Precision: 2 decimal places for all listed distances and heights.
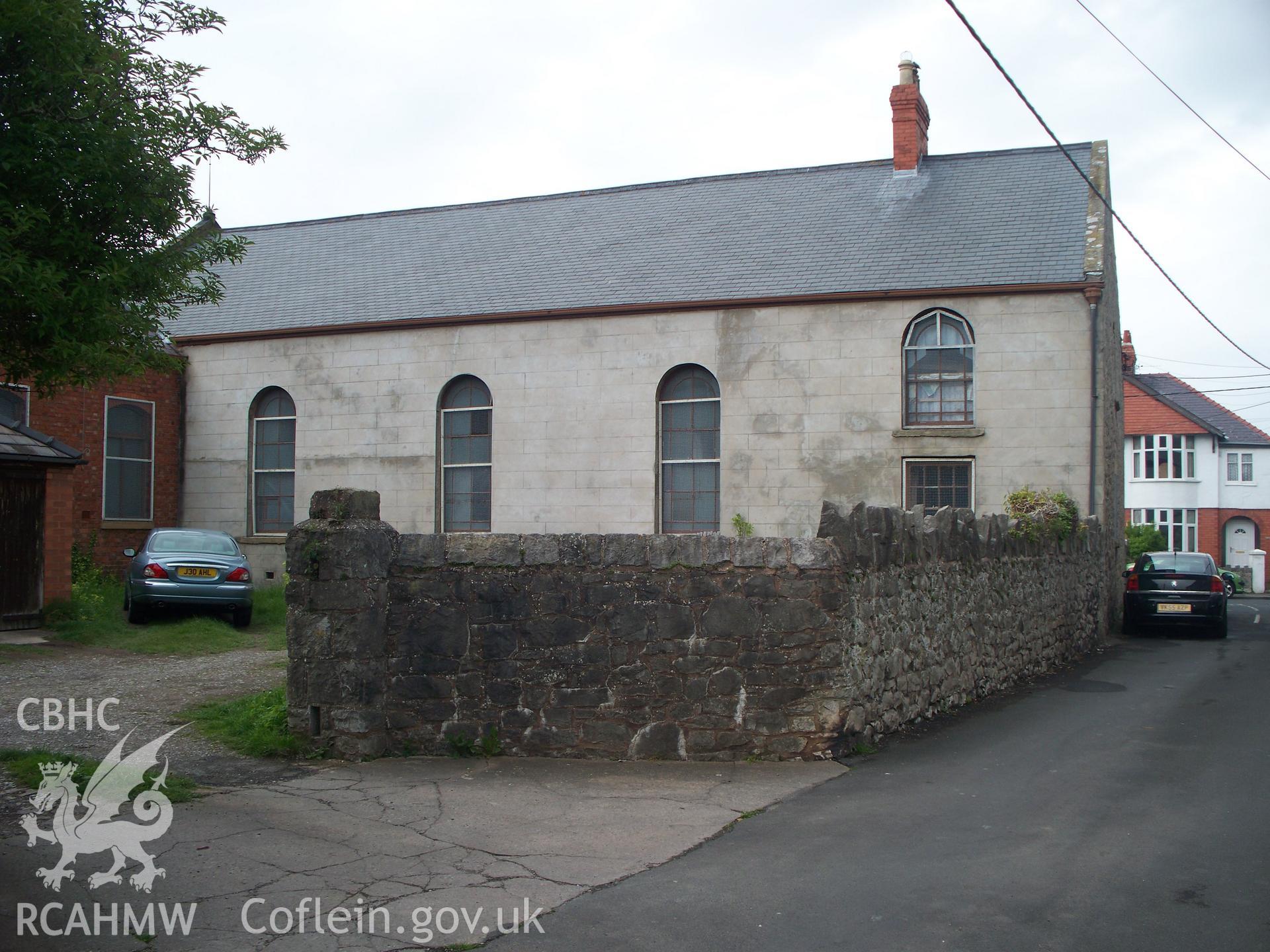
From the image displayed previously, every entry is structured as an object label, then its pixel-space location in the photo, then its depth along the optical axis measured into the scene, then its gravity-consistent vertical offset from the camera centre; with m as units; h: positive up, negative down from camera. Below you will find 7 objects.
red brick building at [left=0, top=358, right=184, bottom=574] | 19.94 +1.03
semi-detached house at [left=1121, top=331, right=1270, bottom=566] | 44.44 +1.54
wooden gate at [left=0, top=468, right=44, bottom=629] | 14.26 -0.61
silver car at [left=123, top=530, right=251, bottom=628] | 15.23 -1.08
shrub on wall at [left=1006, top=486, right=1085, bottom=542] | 13.56 -0.04
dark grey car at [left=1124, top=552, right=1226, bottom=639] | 18.23 -1.47
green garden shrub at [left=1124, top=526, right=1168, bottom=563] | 38.88 -1.07
